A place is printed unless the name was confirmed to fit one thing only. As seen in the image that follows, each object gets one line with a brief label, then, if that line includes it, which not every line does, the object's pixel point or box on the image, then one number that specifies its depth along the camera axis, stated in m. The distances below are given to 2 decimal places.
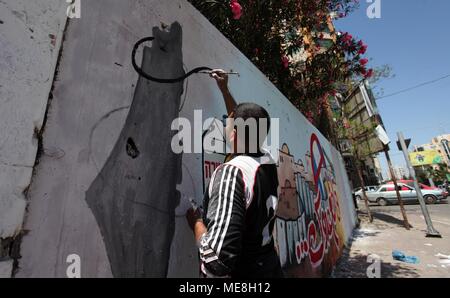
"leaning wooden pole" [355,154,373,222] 10.14
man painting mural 1.13
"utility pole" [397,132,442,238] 7.24
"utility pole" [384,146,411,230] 8.75
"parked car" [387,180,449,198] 16.78
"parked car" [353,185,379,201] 21.39
